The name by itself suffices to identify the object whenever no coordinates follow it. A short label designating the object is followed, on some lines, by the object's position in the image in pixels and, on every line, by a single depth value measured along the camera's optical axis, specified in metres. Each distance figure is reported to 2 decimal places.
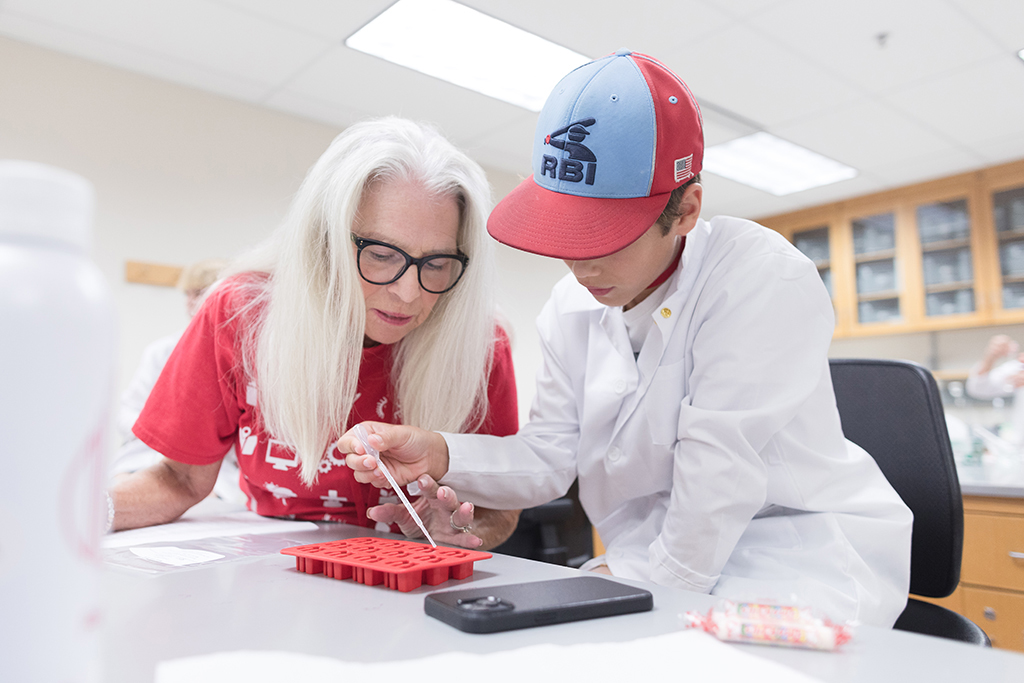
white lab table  0.44
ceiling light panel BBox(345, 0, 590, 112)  2.54
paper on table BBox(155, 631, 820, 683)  0.42
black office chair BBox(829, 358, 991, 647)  1.04
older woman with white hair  1.03
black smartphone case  0.50
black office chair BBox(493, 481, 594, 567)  1.46
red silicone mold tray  0.63
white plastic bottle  0.24
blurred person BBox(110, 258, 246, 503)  2.54
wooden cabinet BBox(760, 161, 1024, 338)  4.09
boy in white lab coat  0.85
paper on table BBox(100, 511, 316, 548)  0.88
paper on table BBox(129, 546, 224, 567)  0.74
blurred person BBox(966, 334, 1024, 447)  2.82
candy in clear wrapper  0.46
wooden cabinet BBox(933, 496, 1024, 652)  1.88
